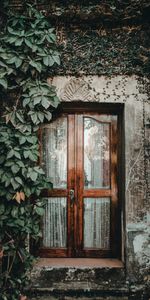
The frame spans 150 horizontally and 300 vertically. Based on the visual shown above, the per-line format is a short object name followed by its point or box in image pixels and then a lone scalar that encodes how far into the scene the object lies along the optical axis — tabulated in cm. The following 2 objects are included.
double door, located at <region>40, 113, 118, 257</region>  406
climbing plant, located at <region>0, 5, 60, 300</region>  371
